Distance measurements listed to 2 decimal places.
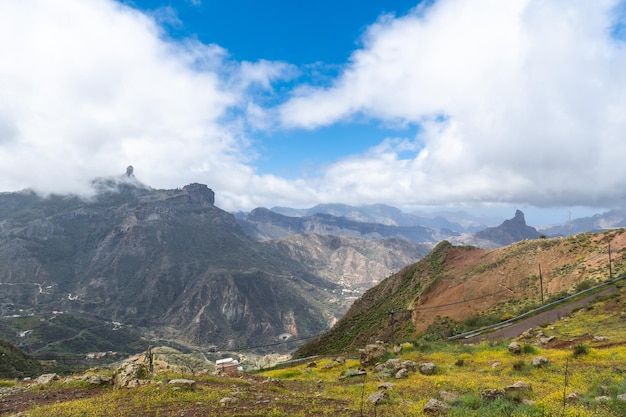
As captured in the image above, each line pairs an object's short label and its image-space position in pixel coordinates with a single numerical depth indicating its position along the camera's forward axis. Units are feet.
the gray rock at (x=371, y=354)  101.91
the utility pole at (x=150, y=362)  91.78
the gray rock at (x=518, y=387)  53.78
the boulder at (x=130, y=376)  70.85
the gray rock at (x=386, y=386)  66.18
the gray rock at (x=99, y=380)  78.64
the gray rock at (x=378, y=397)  56.06
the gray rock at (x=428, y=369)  79.00
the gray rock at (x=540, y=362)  70.95
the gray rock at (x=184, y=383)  67.72
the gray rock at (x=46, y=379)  84.23
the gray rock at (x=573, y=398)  47.88
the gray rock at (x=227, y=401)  57.72
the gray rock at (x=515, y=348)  85.51
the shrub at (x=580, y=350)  73.46
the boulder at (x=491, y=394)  51.48
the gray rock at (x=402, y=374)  77.05
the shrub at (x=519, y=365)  72.29
